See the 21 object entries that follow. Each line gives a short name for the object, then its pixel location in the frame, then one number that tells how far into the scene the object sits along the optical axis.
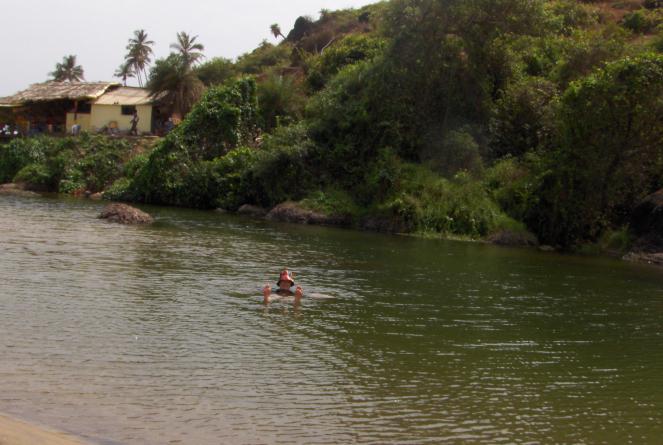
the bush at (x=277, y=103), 54.56
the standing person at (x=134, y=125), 60.88
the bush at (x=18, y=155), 56.78
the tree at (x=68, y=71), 107.00
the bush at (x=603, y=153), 33.31
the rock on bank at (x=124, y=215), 32.97
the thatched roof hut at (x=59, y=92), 62.97
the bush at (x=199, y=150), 47.66
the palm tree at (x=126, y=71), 98.25
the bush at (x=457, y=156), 41.00
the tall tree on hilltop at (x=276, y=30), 96.25
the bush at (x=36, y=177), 54.34
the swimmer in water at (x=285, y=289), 17.27
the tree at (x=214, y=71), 70.75
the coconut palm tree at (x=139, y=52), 96.19
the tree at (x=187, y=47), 68.75
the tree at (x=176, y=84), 60.44
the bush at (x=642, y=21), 59.78
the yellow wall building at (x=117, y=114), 62.75
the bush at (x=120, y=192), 49.50
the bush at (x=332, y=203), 41.16
